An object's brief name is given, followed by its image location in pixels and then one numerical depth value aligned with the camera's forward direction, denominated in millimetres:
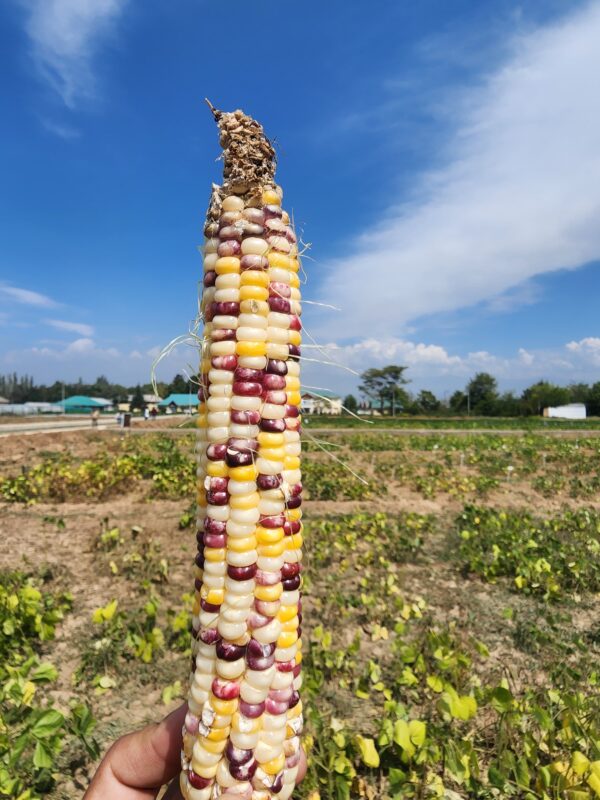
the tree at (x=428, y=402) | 82312
